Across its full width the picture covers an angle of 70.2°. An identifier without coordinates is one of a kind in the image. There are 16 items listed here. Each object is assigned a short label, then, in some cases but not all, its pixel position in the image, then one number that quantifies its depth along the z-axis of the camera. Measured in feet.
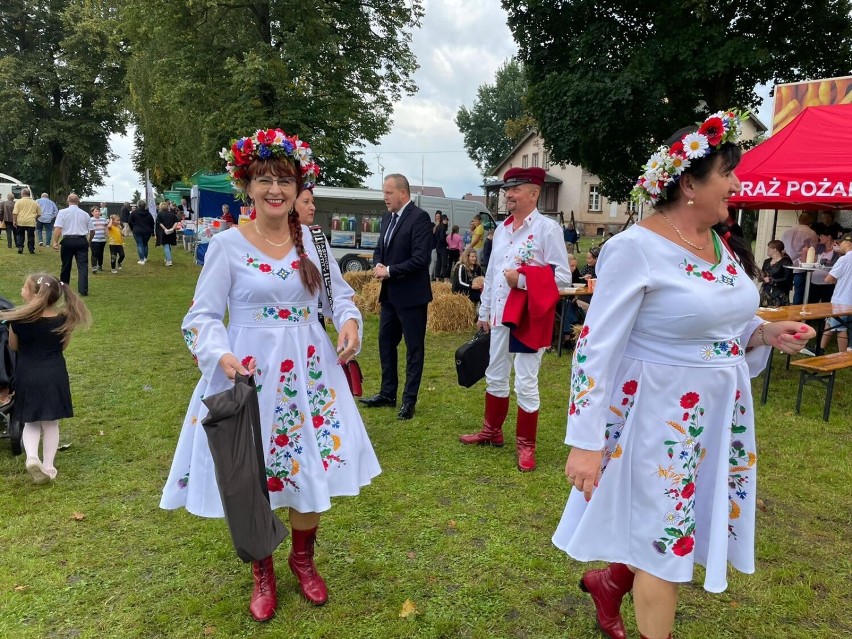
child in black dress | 13.21
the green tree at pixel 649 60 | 56.13
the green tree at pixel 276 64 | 55.93
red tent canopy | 22.33
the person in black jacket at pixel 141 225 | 56.95
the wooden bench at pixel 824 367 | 18.24
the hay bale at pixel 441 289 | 34.78
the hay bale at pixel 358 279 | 41.34
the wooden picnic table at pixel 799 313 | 21.18
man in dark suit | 17.42
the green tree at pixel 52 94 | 109.81
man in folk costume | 13.53
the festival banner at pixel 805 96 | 37.63
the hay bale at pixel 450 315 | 33.12
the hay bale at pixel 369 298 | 36.91
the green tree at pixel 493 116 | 235.61
